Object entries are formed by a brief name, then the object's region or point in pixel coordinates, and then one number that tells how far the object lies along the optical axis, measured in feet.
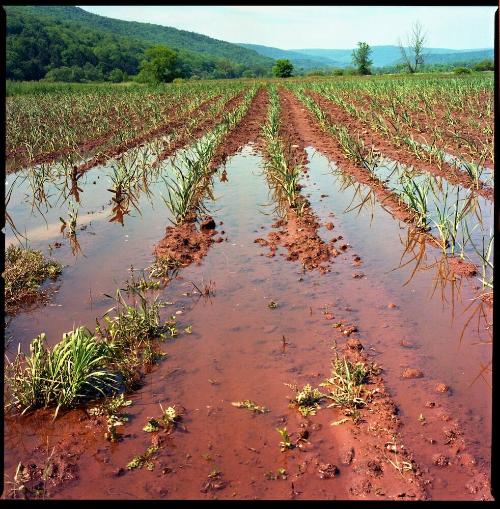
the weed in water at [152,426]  9.19
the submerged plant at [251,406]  9.60
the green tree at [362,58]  238.35
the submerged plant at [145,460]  8.26
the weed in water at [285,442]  8.54
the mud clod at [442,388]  10.10
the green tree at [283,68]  261.73
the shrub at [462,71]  175.35
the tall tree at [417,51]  206.54
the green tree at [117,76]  237.66
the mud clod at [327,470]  7.97
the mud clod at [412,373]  10.61
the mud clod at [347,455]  8.29
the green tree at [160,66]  238.48
